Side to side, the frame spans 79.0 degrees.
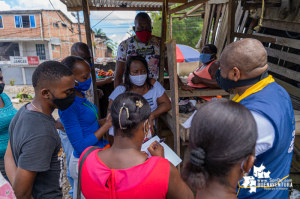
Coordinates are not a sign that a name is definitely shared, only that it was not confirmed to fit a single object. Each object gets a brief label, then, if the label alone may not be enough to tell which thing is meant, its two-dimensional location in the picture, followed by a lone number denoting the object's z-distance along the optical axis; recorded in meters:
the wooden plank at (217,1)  5.84
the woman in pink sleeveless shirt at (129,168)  1.16
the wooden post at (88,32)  3.08
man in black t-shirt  1.34
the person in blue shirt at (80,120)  1.93
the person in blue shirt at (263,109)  1.17
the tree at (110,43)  46.34
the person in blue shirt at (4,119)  2.20
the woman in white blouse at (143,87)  2.67
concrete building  26.38
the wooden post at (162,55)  3.15
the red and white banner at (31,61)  26.53
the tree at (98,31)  44.22
